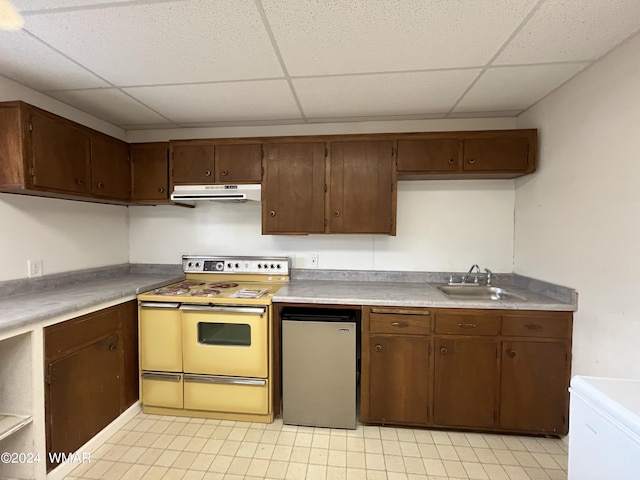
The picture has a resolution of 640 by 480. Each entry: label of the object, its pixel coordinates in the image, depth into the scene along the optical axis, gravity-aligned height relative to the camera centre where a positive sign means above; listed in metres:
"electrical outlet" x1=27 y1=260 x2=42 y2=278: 1.92 -0.26
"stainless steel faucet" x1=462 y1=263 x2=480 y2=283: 2.41 -0.35
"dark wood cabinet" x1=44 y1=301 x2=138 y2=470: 1.53 -0.88
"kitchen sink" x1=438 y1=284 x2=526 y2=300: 2.33 -0.49
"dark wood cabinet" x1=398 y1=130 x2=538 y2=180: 2.11 +0.58
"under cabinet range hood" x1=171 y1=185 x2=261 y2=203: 2.27 +0.29
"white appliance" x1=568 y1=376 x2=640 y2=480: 0.90 -0.69
